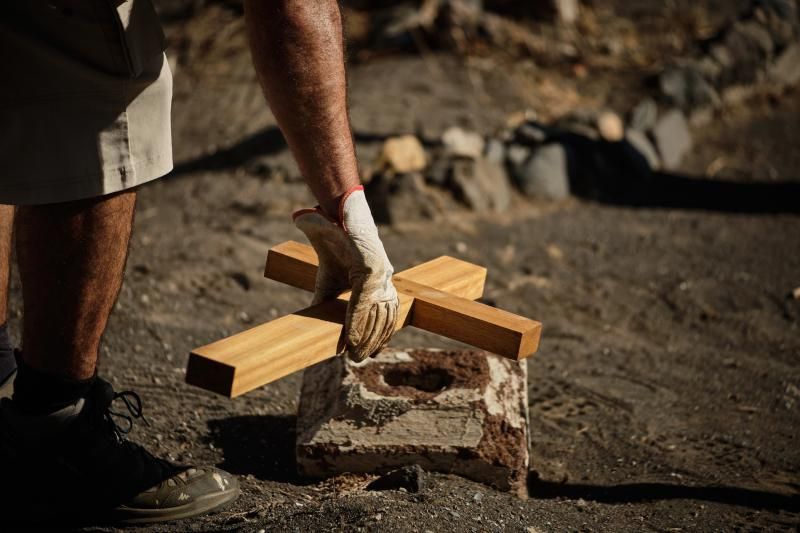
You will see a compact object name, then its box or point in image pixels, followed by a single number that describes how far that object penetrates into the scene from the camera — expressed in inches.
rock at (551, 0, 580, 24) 597.9
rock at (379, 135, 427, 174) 391.9
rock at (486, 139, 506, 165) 419.8
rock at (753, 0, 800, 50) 567.8
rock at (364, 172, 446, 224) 370.9
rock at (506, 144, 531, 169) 419.2
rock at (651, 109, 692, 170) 469.7
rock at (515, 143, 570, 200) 414.3
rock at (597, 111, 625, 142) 473.7
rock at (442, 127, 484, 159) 415.8
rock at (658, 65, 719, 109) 519.8
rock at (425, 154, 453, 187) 388.8
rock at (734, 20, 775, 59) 558.6
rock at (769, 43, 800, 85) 558.6
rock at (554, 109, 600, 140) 461.5
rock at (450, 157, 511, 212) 387.5
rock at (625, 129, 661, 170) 456.8
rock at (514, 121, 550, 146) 433.7
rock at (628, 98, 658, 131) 486.7
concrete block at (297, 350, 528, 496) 192.1
